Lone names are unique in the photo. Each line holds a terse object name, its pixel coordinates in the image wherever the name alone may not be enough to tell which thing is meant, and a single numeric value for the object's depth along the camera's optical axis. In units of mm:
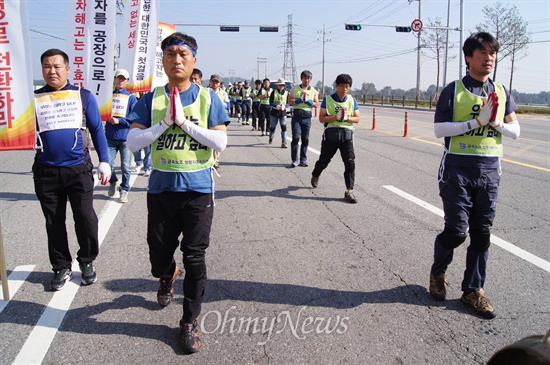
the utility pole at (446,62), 43359
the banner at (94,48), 6285
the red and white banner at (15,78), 3338
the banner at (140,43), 8758
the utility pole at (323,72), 70625
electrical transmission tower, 84562
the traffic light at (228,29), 38562
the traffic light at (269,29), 38156
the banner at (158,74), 9973
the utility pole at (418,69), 46500
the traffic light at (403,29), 32203
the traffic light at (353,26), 32750
